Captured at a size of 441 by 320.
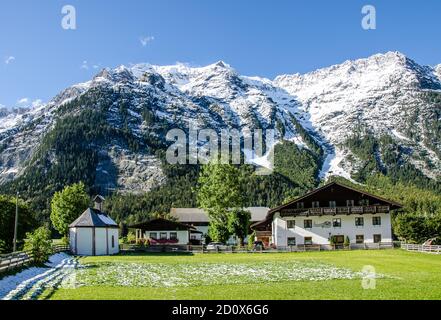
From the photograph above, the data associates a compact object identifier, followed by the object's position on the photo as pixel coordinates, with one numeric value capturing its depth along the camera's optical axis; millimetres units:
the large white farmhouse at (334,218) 67438
